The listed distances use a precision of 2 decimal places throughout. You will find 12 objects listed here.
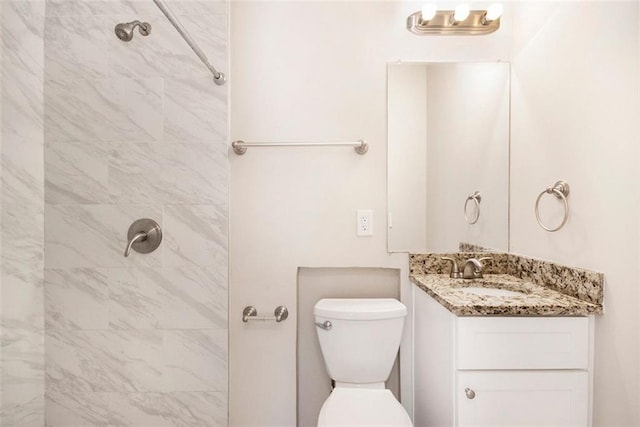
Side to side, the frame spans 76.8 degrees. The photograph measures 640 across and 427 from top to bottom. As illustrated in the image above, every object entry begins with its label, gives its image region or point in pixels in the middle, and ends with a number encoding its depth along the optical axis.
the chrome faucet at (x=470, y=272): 1.84
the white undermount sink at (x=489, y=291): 1.64
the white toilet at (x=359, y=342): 1.70
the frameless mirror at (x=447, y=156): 1.94
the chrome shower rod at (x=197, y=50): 1.25
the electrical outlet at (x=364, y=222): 1.93
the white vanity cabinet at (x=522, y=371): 1.32
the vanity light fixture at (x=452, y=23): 1.89
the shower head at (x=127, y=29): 1.31
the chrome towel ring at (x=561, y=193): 1.49
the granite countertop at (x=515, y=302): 1.31
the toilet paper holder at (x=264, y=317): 1.85
